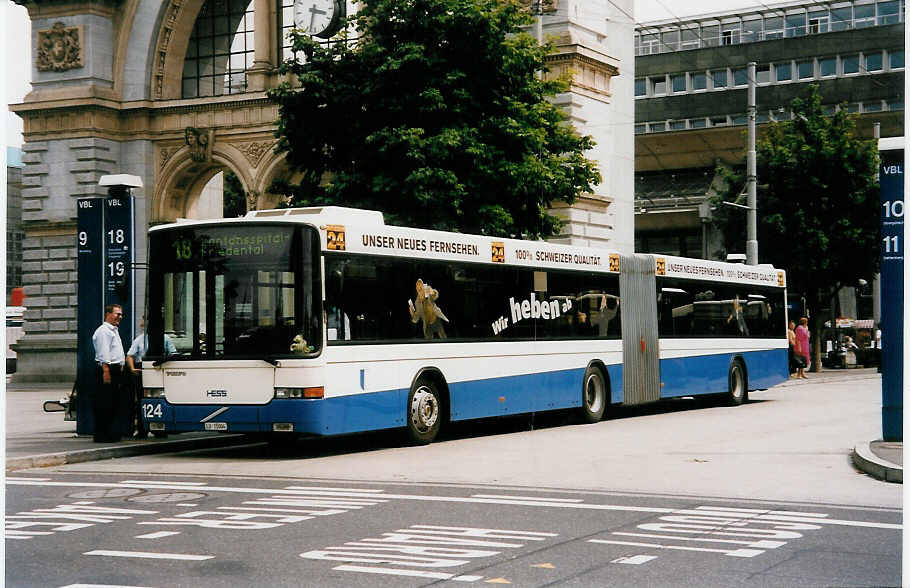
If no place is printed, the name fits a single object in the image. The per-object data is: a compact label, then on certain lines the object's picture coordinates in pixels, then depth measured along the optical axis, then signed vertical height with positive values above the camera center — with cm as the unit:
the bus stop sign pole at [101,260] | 1656 +108
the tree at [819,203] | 4125 +413
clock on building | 3819 +939
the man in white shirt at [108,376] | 1639 -38
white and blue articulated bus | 1516 +19
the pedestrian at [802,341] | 3617 -14
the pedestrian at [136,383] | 1703 -48
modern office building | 6719 +1404
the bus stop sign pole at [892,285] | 1396 +54
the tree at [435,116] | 2555 +446
